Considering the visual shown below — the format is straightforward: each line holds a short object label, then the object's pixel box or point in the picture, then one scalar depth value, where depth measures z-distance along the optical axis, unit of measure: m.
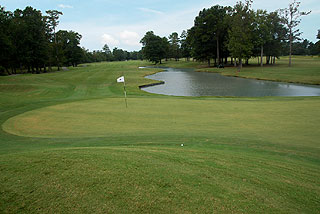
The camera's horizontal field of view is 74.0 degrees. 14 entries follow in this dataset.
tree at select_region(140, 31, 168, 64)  103.31
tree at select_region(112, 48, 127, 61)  191.88
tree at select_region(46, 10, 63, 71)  64.70
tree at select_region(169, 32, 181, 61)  121.75
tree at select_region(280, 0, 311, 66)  51.91
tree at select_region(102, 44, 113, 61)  181.79
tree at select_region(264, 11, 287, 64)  61.34
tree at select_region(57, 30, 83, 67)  83.94
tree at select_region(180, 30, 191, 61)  98.56
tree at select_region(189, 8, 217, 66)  68.19
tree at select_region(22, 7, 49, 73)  52.37
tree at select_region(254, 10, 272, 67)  57.16
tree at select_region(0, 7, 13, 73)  39.68
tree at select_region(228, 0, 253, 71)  56.12
